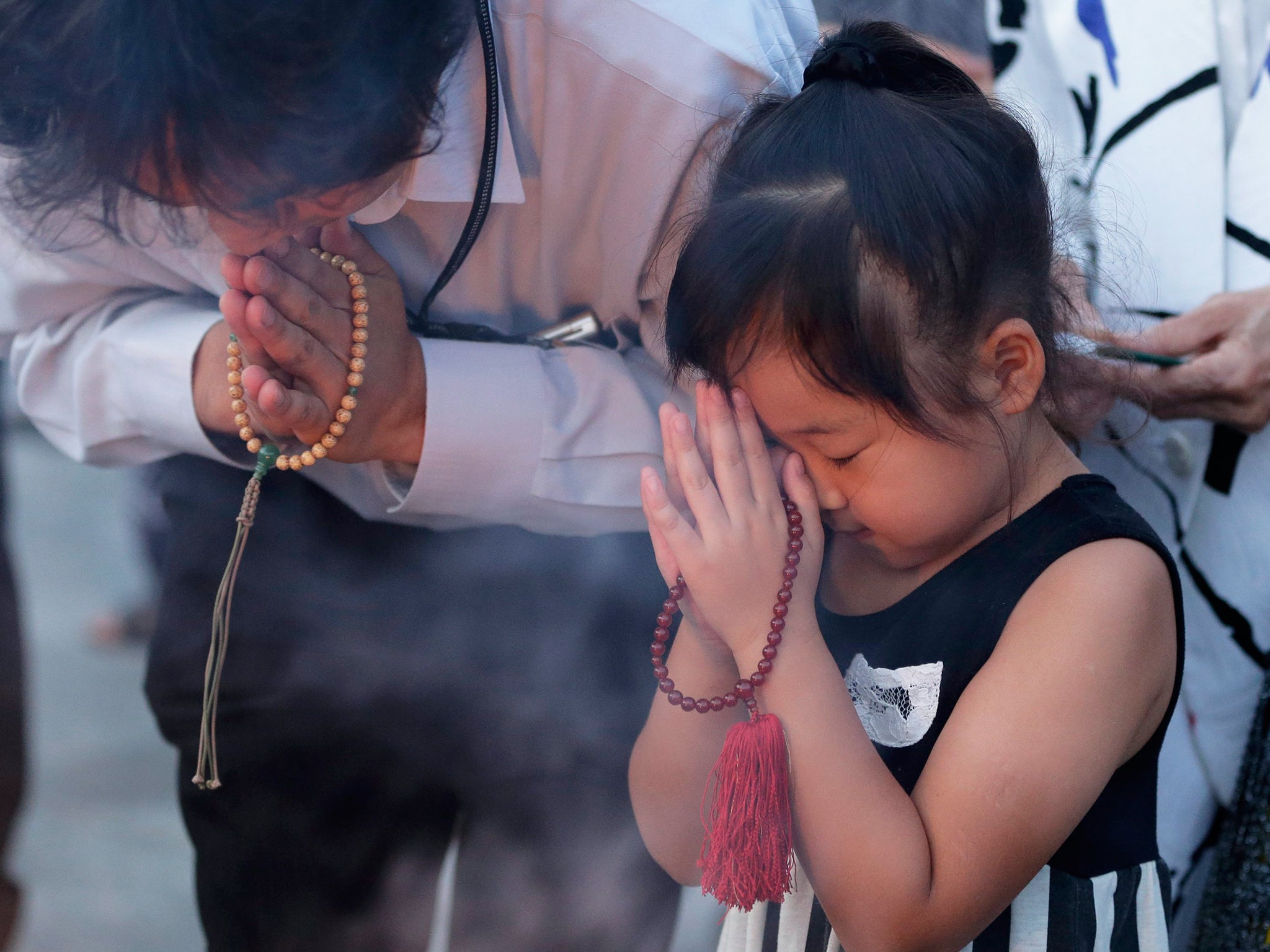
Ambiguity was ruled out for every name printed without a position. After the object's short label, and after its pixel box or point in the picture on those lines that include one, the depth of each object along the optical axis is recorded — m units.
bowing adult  2.72
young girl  2.75
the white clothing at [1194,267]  2.95
